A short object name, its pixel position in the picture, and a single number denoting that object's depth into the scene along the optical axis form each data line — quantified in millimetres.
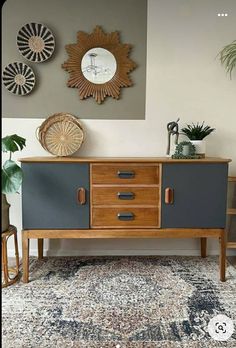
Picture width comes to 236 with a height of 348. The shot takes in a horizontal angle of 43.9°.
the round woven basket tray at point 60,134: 2488
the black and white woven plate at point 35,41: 2465
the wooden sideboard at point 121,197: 2098
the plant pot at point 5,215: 2083
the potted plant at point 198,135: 2359
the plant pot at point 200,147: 2357
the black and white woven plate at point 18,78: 2482
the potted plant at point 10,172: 1898
